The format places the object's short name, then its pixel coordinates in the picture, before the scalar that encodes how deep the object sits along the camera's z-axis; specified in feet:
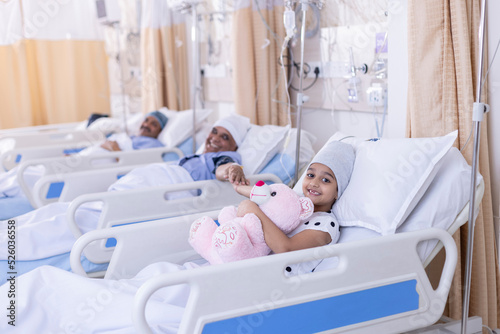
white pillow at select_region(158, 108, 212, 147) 11.71
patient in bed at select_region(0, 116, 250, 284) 6.84
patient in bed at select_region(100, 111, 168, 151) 12.12
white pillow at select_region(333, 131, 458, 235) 5.51
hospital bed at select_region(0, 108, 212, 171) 11.78
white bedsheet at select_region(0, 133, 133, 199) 9.93
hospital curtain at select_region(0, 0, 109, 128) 15.66
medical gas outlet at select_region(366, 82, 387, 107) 8.12
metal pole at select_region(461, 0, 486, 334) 4.82
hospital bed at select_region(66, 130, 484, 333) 4.39
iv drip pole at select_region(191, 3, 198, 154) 10.48
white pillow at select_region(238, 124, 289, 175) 8.97
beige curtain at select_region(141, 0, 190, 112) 14.28
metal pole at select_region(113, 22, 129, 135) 14.20
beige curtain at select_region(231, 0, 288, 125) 10.23
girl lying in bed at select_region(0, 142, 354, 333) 4.66
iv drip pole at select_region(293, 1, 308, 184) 7.50
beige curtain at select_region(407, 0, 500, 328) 6.16
